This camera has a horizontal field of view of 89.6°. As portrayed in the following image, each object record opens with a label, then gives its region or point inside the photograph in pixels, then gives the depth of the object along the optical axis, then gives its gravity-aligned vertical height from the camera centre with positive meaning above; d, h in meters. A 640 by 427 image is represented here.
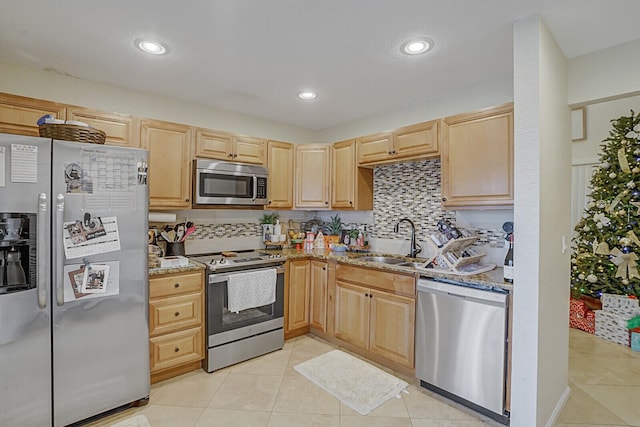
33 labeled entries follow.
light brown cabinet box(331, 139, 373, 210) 3.49 +0.35
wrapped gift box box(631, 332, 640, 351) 3.15 -1.23
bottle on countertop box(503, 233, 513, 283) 2.03 -0.34
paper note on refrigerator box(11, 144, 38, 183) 1.75 +0.25
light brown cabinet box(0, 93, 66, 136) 2.21 +0.68
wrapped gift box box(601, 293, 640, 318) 3.29 -0.94
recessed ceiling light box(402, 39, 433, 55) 2.07 +1.10
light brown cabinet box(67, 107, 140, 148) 2.45 +0.69
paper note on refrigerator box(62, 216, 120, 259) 1.90 -0.17
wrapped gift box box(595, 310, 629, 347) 3.29 -1.17
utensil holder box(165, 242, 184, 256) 3.05 -0.37
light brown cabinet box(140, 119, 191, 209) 2.75 +0.43
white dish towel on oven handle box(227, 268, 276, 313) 2.75 -0.69
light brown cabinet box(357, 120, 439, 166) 2.78 +0.64
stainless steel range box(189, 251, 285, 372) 2.68 -0.91
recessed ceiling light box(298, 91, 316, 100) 3.01 +1.11
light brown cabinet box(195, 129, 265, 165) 3.05 +0.64
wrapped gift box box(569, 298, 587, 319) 3.68 -1.08
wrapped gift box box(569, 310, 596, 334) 3.57 -1.22
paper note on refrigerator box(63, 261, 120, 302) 1.90 -0.44
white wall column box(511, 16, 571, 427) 1.75 -0.03
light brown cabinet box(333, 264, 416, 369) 2.55 -0.86
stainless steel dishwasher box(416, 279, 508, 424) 2.03 -0.89
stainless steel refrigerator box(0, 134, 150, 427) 1.77 -0.42
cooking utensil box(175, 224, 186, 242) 3.08 -0.21
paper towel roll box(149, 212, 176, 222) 2.83 -0.06
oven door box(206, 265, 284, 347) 2.68 -0.94
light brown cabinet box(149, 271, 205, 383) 2.42 -0.89
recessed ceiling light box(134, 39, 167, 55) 2.09 +1.09
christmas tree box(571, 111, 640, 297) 3.30 -0.10
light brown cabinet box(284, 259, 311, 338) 3.25 -0.89
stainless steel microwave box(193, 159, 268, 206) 2.97 +0.27
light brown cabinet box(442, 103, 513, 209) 2.31 +0.42
